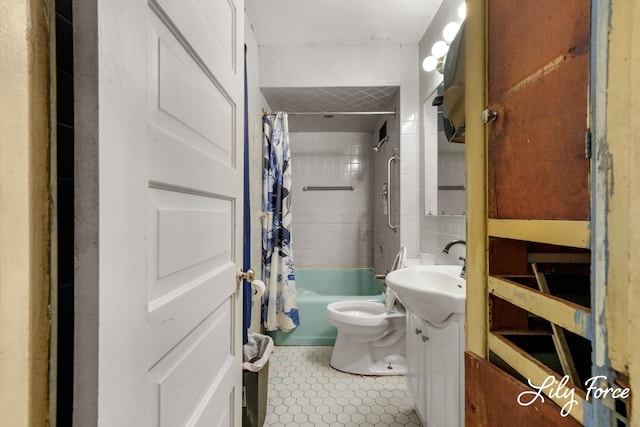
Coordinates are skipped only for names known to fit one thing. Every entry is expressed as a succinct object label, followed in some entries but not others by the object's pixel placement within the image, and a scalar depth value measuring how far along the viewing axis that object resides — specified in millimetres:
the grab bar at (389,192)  2571
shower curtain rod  2528
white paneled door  396
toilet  1931
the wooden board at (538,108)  450
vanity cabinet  1094
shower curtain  2377
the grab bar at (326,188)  3654
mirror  1766
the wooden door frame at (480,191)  407
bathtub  2441
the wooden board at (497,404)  480
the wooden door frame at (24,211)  299
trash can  1365
